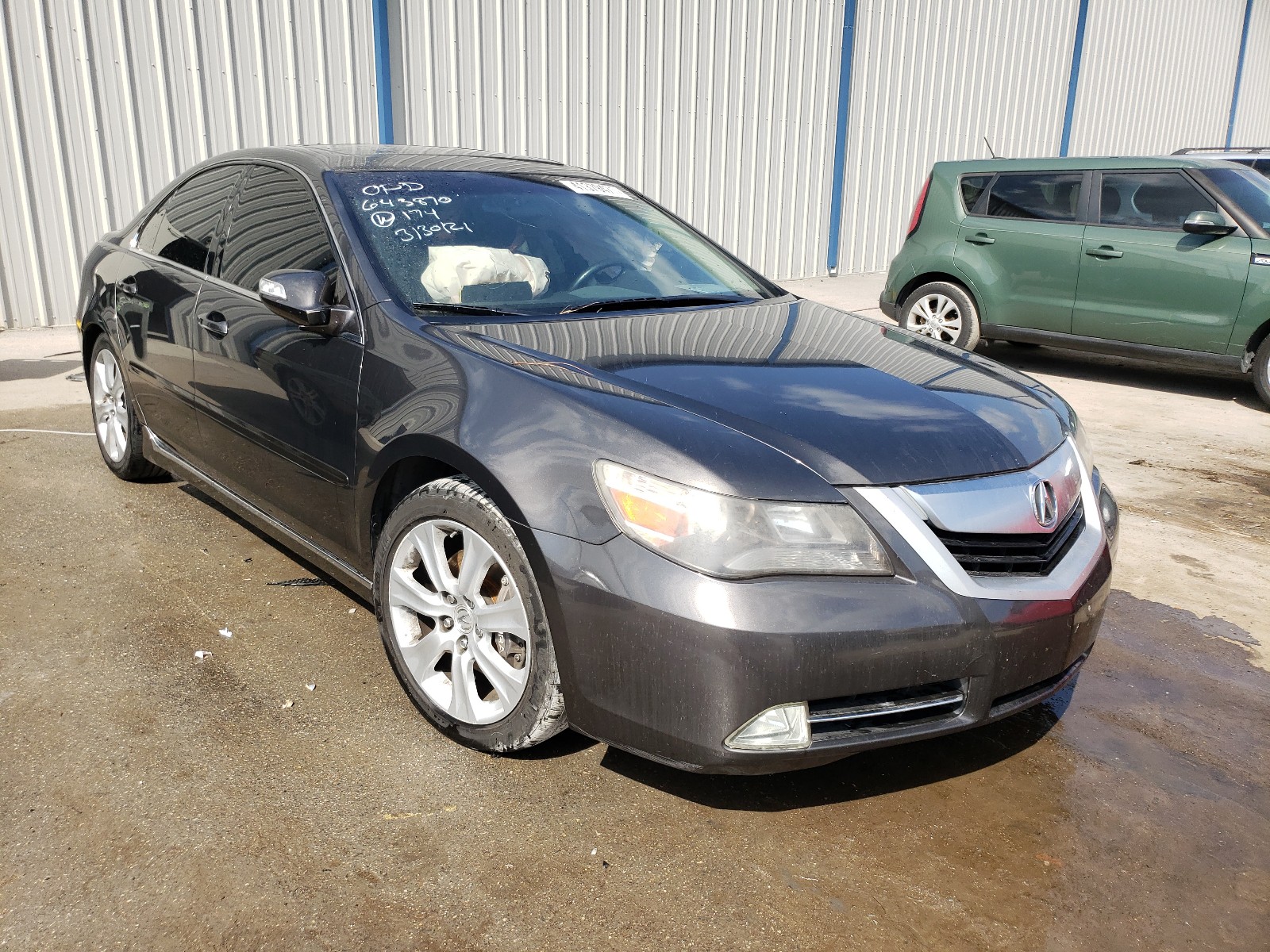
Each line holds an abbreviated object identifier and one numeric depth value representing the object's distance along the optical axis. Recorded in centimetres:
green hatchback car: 708
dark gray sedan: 219
